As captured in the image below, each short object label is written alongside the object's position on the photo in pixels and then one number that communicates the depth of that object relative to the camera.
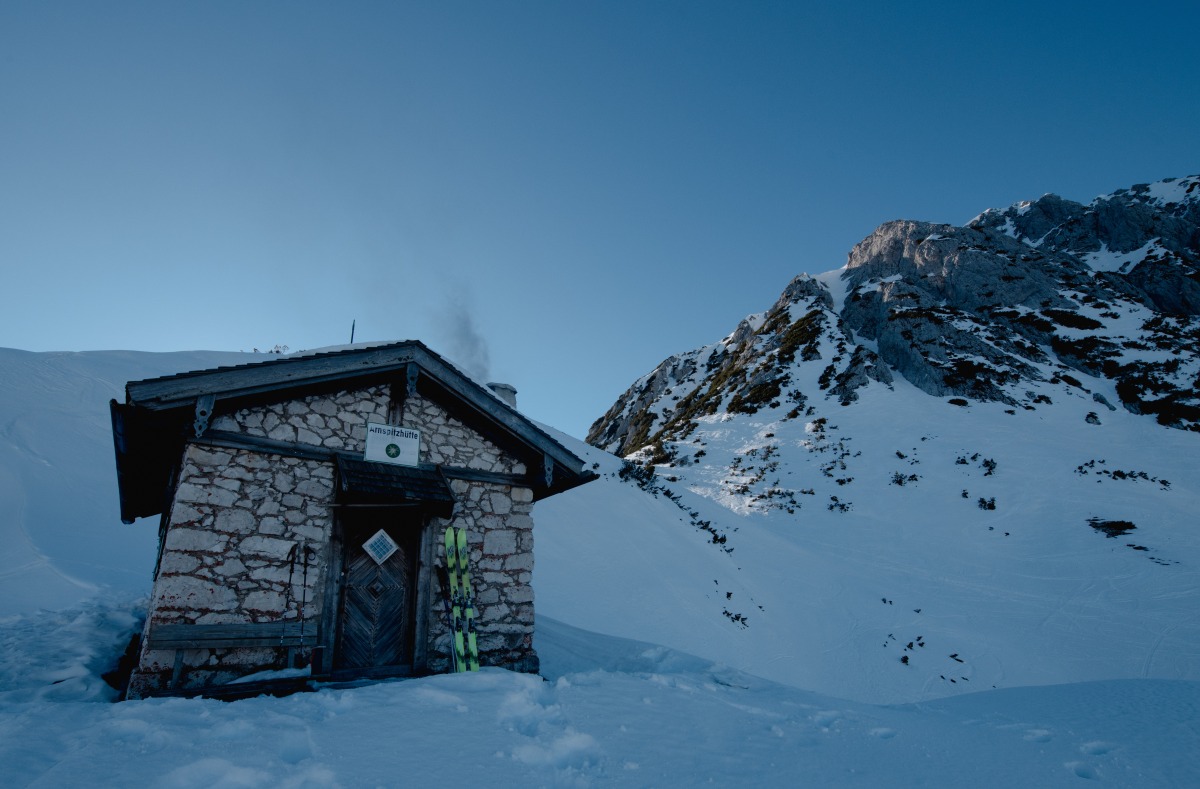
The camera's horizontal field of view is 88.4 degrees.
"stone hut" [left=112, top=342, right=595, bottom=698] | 6.82
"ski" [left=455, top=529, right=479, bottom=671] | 7.89
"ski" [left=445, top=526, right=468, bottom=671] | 7.85
